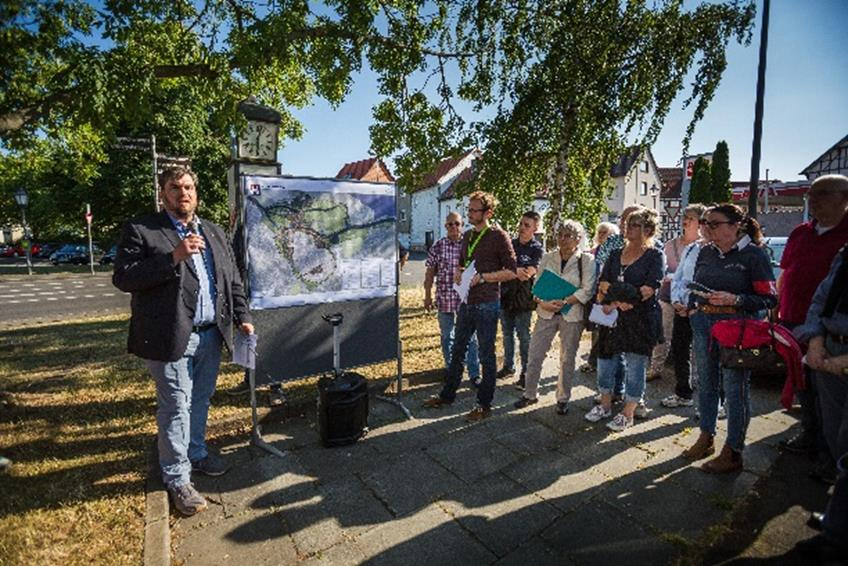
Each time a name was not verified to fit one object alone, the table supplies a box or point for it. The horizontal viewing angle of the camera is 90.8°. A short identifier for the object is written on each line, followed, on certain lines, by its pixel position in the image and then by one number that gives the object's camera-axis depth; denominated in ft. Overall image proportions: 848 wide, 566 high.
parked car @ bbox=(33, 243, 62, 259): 130.11
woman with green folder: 14.25
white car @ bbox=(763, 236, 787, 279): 23.38
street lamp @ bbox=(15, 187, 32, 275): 73.97
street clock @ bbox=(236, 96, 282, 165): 17.39
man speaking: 9.25
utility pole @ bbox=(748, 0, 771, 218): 25.32
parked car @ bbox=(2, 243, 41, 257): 138.72
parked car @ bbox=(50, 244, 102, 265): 109.60
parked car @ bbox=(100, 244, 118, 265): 100.94
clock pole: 17.31
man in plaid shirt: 18.33
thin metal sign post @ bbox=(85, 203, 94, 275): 75.15
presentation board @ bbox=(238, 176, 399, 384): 13.19
